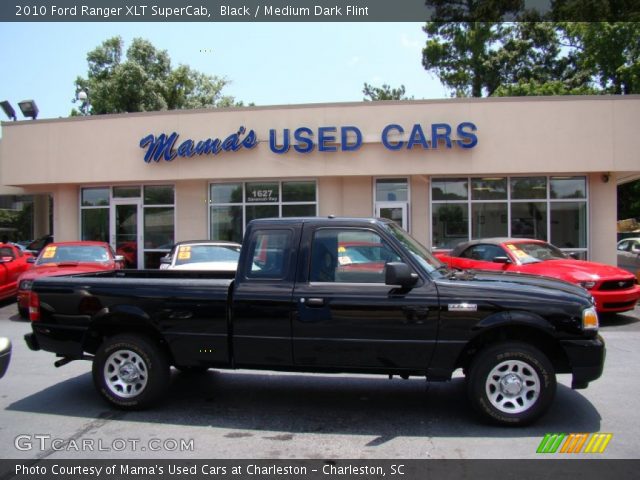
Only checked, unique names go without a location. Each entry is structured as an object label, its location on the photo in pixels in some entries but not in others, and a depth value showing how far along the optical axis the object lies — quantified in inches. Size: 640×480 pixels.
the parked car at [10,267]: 510.3
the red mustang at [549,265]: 389.1
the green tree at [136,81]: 1368.1
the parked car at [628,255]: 659.7
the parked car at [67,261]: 428.8
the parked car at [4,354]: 168.2
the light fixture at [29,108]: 740.0
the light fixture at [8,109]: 767.1
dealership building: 596.1
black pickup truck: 188.4
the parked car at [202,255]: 419.8
